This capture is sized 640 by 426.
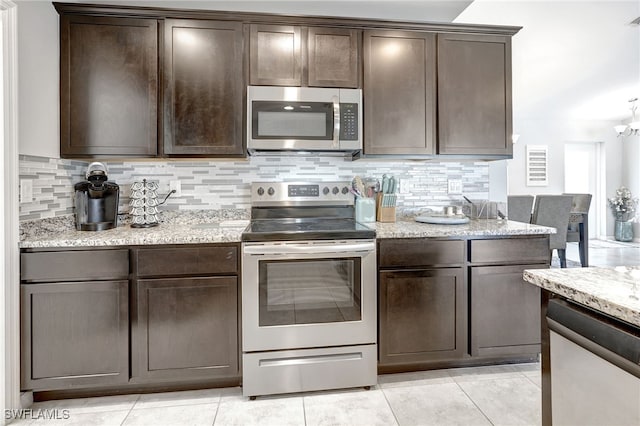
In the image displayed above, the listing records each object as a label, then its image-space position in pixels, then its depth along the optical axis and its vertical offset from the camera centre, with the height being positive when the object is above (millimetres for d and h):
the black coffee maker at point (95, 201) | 2014 +73
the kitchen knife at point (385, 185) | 2432 +190
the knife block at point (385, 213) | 2406 -9
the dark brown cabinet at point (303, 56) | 2123 +983
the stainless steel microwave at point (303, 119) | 2098 +584
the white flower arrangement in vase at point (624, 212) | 6684 -32
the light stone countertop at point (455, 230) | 1968 -111
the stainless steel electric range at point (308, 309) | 1840 -536
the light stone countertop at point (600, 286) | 735 -191
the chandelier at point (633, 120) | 5395 +1611
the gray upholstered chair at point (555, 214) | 4148 -39
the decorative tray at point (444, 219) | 2266 -52
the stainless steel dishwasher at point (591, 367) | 716 -368
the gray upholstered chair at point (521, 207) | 4219 +50
